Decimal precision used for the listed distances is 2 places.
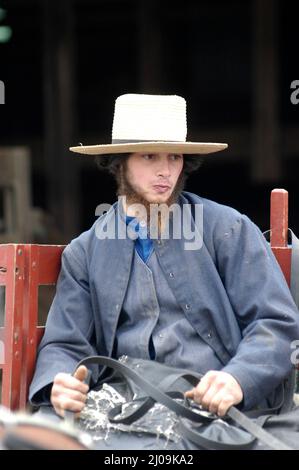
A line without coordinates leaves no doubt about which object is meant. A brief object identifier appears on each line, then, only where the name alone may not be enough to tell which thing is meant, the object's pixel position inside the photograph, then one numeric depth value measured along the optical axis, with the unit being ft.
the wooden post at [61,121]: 47.37
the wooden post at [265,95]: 44.47
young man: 18.44
